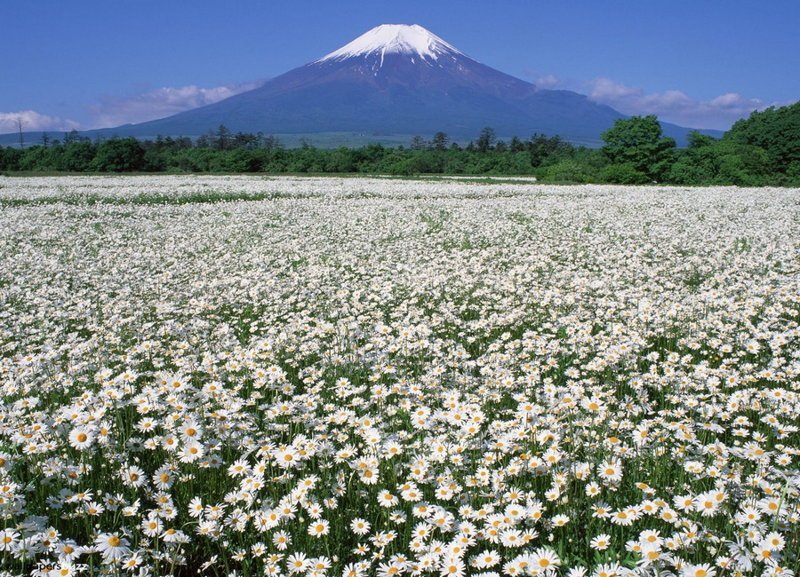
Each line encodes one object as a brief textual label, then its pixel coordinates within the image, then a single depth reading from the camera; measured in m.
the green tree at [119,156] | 87.31
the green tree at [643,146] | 61.03
